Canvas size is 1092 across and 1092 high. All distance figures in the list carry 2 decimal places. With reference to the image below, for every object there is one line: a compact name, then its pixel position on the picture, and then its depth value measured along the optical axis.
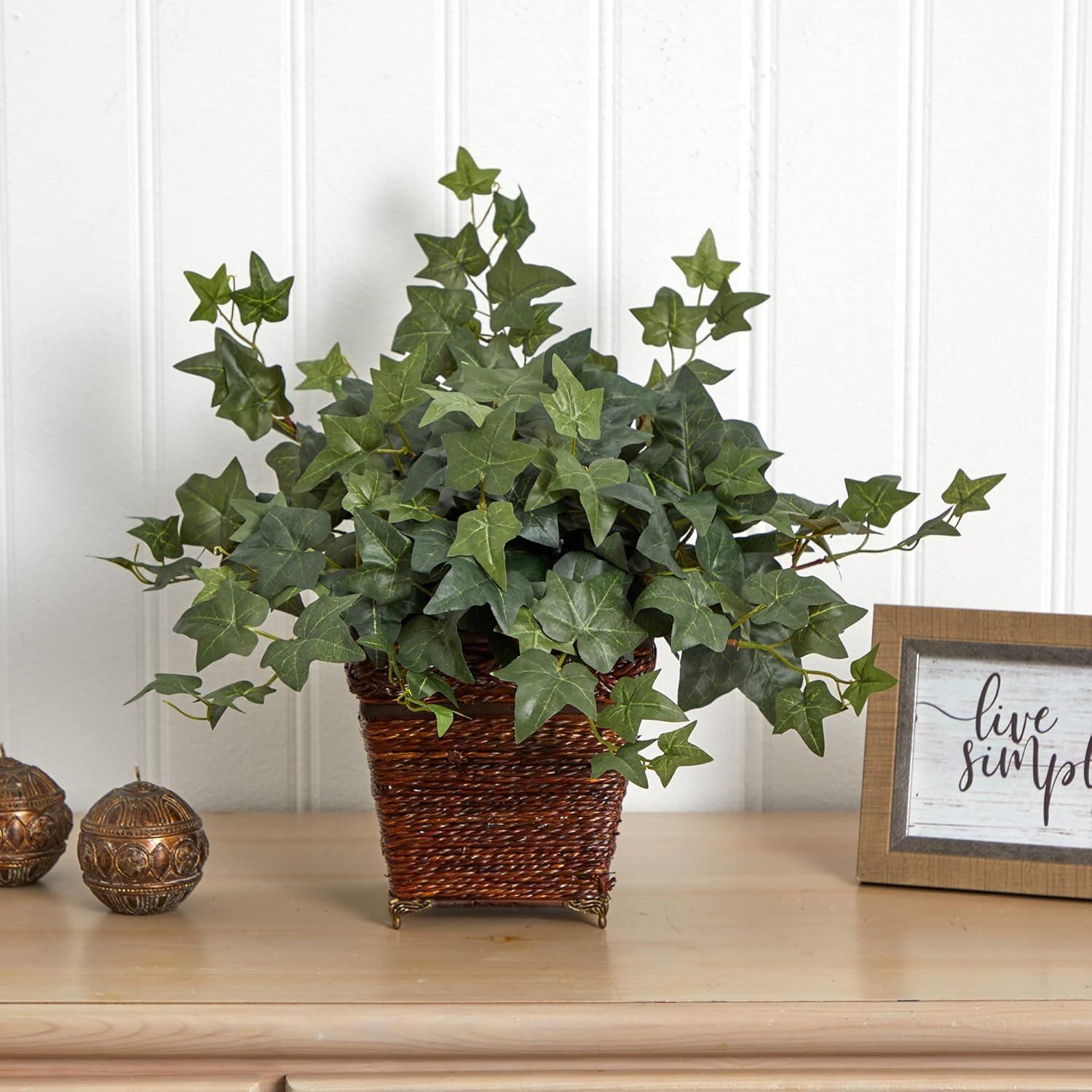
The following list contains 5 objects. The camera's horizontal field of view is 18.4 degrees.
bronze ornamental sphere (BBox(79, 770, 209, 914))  2.10
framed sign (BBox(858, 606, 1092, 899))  2.18
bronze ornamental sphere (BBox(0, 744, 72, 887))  2.16
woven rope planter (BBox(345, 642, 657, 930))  2.08
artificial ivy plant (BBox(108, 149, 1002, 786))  2.02
